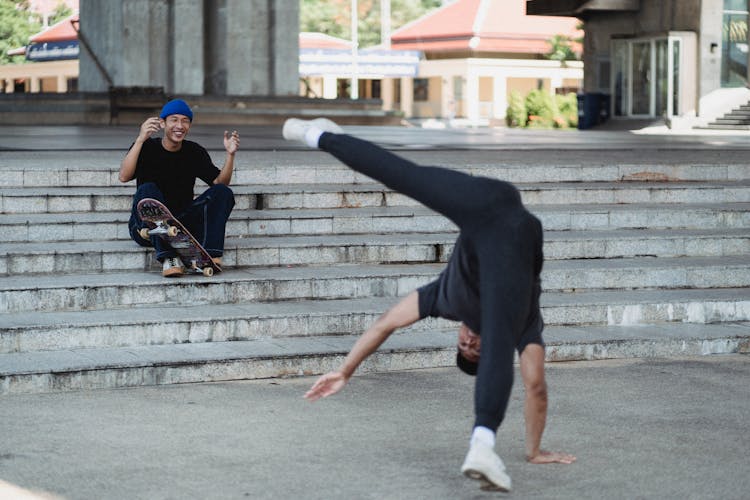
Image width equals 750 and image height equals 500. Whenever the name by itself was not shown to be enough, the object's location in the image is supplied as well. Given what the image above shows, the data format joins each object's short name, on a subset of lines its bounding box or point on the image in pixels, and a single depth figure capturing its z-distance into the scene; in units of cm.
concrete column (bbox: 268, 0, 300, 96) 4335
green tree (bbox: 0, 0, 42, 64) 9943
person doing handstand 683
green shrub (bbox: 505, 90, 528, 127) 6563
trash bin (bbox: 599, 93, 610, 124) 5873
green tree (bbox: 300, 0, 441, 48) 12206
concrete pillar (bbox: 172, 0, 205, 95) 4215
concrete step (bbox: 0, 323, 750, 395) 995
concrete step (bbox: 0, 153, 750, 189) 1495
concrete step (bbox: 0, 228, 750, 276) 1237
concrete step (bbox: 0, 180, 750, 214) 1417
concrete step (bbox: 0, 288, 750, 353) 1075
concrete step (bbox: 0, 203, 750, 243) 1322
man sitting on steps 1214
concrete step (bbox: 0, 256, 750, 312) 1148
